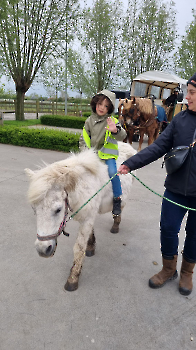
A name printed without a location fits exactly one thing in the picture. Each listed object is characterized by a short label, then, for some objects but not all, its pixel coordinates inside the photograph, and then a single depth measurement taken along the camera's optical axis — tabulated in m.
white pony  1.73
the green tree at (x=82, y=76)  22.96
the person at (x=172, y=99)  10.41
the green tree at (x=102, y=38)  18.23
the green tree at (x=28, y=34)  13.12
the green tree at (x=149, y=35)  18.78
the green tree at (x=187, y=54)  19.89
